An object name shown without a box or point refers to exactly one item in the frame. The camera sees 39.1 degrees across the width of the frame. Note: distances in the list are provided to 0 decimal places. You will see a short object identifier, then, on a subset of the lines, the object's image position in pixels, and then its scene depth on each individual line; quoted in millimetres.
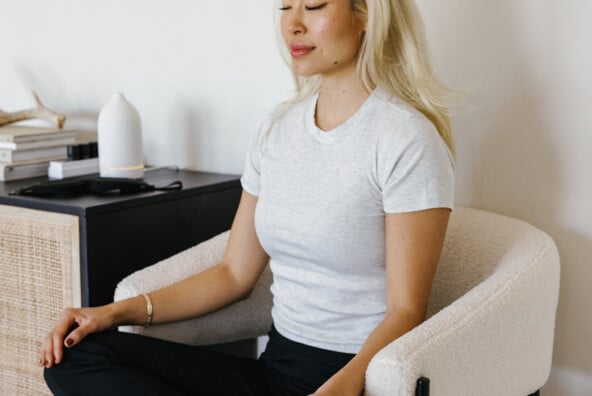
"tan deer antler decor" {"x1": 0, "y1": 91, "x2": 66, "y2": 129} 2230
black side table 1673
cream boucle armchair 1076
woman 1252
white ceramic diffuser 1944
